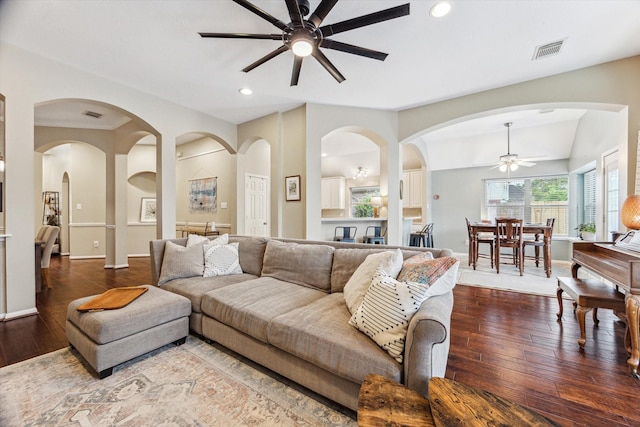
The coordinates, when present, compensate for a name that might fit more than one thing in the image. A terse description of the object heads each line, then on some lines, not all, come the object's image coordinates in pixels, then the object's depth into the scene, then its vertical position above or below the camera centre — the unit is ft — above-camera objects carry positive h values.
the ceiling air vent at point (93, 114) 15.53 +5.77
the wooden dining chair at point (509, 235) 15.53 -1.41
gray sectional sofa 4.41 -2.32
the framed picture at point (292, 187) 15.40 +1.43
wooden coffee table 3.14 -2.44
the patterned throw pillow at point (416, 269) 5.29 -1.20
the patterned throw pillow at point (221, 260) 9.52 -1.75
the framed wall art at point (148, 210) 23.65 +0.18
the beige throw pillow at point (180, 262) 9.19 -1.75
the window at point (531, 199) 20.48 +1.02
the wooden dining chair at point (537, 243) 16.28 -1.88
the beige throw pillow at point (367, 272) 6.04 -1.41
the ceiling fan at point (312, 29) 6.66 +4.96
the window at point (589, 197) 17.92 +1.04
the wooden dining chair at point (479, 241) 17.79 -1.99
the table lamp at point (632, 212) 8.08 +0.00
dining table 14.94 -1.29
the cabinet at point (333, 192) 29.84 +2.22
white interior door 20.38 +0.57
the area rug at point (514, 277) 12.87 -3.61
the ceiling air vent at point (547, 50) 9.50 +5.94
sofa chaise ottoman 6.02 -2.85
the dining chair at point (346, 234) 16.80 -1.38
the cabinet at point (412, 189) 25.02 +2.21
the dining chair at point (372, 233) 16.83 -1.32
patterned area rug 4.91 -3.77
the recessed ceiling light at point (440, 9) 7.55 +5.85
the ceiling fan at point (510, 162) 18.37 +3.51
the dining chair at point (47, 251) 13.38 -1.96
